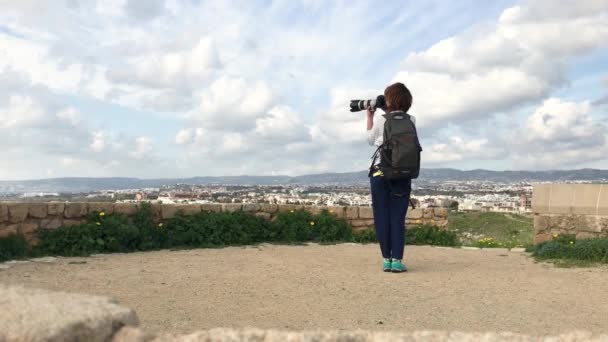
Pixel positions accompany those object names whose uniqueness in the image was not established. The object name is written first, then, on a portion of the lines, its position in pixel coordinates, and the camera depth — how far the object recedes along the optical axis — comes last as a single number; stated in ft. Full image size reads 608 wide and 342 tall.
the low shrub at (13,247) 20.77
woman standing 18.34
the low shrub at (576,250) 22.04
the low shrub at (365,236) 28.93
